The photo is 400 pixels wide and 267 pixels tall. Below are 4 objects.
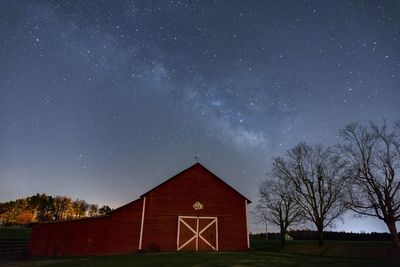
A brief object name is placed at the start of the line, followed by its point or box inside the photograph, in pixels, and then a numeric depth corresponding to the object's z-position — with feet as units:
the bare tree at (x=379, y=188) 79.20
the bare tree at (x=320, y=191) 101.30
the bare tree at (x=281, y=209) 130.31
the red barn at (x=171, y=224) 78.38
